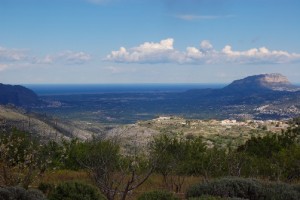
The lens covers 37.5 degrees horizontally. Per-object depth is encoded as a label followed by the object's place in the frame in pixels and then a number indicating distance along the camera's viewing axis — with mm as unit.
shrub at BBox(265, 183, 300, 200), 12469
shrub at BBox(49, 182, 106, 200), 11086
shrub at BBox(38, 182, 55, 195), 13828
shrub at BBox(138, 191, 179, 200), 11184
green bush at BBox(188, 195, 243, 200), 10062
